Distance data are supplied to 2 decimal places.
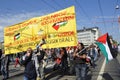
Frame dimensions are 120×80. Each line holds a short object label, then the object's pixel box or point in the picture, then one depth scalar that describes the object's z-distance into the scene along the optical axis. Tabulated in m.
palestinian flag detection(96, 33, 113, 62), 3.81
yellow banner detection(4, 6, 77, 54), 4.57
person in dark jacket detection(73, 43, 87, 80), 3.64
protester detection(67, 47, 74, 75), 5.60
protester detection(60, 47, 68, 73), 5.58
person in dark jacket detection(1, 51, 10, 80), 5.24
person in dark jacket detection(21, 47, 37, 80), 3.07
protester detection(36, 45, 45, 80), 4.79
